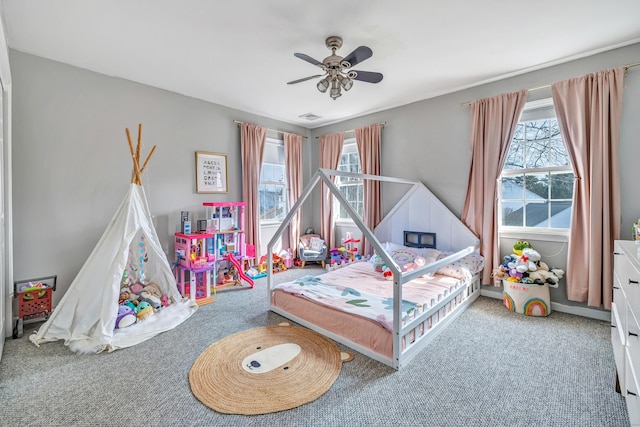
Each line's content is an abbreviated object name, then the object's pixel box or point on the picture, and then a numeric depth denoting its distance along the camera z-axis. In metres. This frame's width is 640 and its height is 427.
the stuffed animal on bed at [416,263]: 3.24
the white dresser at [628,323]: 1.23
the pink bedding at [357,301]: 2.12
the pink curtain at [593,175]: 2.59
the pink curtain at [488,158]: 3.18
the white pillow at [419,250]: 3.47
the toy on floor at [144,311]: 2.72
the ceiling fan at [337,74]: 2.34
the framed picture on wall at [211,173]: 3.94
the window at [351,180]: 4.86
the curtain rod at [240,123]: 4.30
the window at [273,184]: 4.82
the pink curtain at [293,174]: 4.98
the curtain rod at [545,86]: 2.53
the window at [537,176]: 3.02
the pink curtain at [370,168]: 4.38
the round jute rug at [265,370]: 1.69
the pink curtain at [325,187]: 4.95
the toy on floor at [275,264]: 4.52
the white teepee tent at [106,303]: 2.34
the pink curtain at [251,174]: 4.36
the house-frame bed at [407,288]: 2.03
